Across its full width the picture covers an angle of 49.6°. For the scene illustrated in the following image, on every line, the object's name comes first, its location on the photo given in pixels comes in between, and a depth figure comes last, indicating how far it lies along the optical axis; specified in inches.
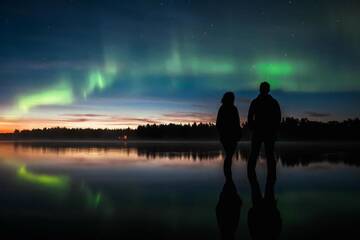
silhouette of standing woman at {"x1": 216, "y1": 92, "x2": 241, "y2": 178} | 393.1
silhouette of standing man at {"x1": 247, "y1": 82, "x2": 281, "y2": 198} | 358.6
